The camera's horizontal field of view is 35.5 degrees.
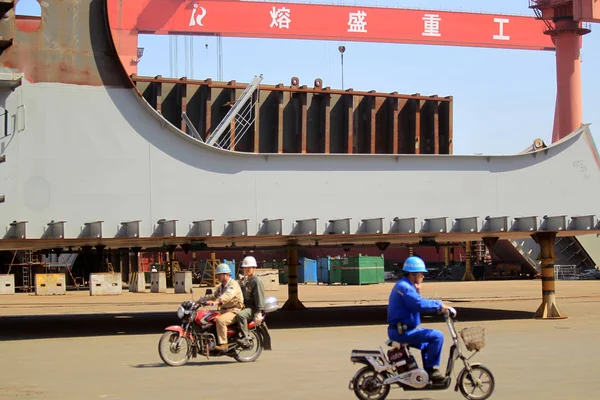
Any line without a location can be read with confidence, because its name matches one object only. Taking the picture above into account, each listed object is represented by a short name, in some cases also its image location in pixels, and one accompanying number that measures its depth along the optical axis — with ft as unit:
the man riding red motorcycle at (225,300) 54.85
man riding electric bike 37.65
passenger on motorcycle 55.62
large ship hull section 75.10
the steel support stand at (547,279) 90.94
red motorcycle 54.19
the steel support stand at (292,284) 109.50
